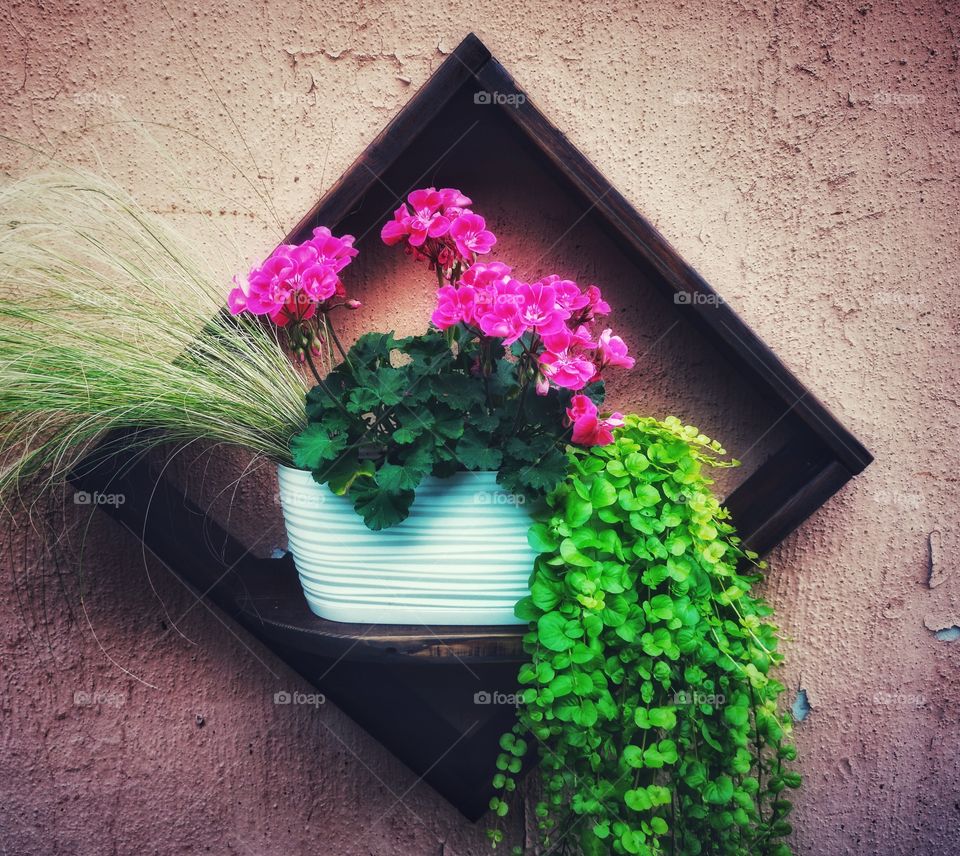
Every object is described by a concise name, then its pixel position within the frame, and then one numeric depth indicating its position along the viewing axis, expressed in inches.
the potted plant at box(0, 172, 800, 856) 31.9
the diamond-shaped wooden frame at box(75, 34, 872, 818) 37.2
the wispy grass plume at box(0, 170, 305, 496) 33.8
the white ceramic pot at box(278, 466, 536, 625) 33.5
